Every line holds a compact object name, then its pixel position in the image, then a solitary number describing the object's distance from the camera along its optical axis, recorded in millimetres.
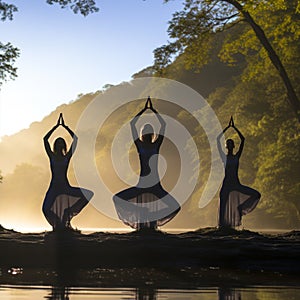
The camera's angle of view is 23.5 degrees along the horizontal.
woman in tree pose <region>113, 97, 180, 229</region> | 14055
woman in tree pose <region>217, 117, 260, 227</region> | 15781
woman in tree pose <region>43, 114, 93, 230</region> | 14266
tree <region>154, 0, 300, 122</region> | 24016
